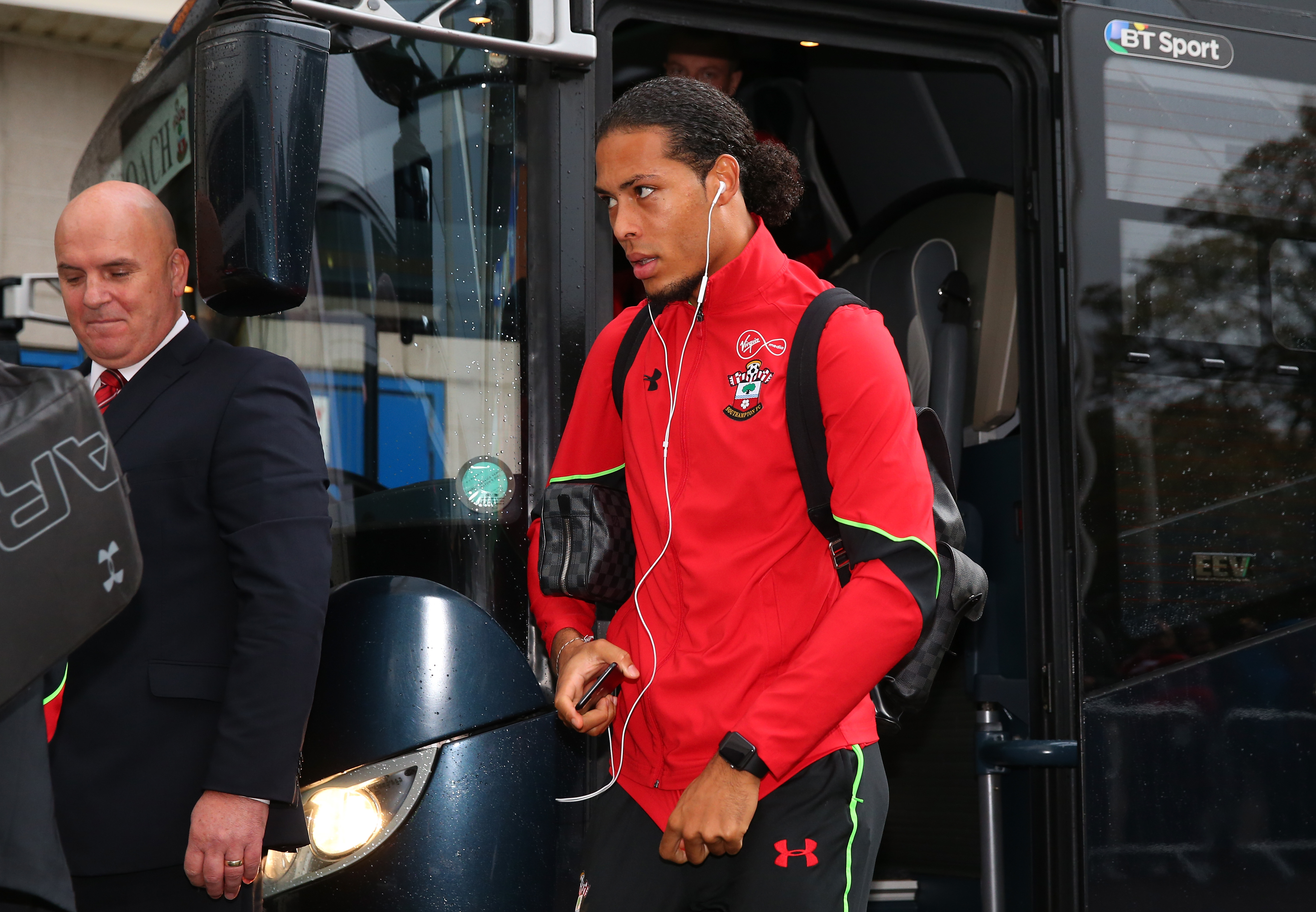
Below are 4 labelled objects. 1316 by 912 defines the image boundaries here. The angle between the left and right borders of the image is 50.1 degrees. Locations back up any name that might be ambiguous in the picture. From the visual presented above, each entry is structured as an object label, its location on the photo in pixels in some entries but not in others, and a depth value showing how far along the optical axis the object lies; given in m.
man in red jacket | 1.88
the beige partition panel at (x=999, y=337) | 3.95
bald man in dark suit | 2.07
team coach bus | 2.62
